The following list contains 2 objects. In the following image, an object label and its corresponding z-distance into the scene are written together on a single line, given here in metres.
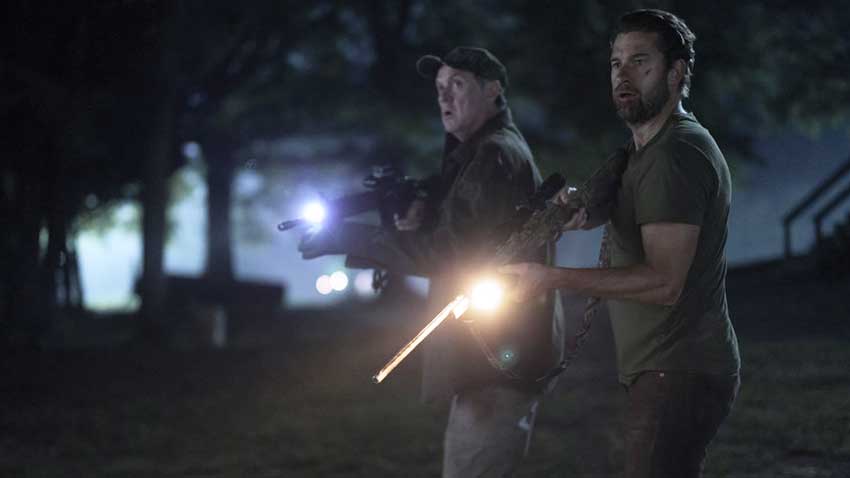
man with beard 6.09
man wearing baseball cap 8.20
